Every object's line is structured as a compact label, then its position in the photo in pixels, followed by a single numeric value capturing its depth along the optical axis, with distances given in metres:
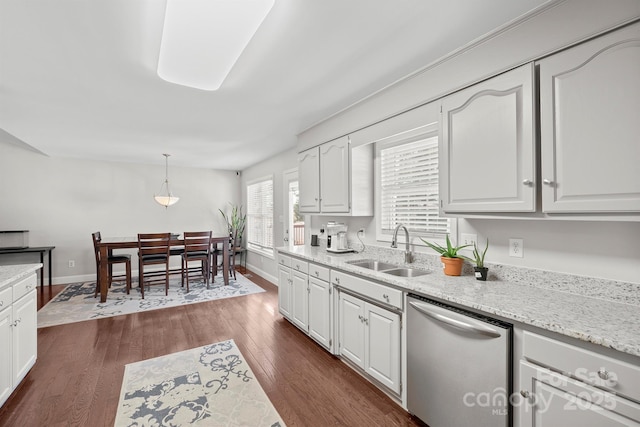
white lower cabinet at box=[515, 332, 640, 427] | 1.05
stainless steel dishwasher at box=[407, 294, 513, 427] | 1.39
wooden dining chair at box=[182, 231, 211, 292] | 4.91
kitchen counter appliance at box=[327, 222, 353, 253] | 3.17
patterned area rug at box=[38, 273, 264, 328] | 3.82
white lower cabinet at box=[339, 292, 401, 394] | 1.99
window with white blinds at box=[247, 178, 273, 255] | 5.80
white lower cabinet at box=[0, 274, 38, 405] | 1.97
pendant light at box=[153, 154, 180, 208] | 5.29
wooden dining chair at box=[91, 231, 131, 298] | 4.59
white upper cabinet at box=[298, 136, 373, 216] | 2.95
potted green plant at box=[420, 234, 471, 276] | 2.07
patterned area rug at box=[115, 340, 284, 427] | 1.90
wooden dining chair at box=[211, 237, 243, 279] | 5.50
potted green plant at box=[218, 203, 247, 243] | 6.67
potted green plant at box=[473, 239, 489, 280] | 1.92
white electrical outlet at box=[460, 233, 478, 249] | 2.10
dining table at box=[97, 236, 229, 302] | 4.37
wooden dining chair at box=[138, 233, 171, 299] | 4.62
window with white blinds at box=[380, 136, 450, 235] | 2.50
